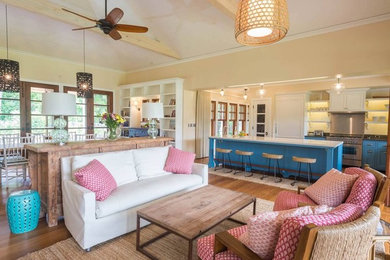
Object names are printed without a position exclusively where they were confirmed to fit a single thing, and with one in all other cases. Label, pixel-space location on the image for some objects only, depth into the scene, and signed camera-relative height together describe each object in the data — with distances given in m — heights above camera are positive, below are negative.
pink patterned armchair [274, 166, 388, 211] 1.97 -0.60
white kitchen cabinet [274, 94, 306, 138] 7.77 +0.26
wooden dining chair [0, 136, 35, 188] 4.05 -0.72
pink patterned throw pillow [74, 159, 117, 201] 2.38 -0.66
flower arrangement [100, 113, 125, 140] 3.49 -0.02
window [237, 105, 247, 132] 9.94 +0.20
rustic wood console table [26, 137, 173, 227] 2.71 -0.62
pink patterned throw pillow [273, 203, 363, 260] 1.07 -0.52
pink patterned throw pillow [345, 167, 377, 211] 2.00 -0.63
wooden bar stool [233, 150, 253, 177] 5.39 -1.02
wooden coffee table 1.89 -0.90
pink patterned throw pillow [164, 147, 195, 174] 3.51 -0.66
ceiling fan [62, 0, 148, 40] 3.27 +1.51
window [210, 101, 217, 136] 8.43 +0.23
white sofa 2.24 -0.86
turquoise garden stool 2.48 -1.05
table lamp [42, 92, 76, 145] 2.85 +0.16
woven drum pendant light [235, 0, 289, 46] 1.64 +0.82
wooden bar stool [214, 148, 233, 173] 5.88 -1.04
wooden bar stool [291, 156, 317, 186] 4.34 -0.90
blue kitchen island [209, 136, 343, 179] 4.55 -0.65
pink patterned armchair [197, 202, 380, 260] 0.98 -0.54
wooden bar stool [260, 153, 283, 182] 4.75 -0.99
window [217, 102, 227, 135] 8.81 +0.17
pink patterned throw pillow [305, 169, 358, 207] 2.25 -0.70
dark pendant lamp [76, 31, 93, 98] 4.81 +0.79
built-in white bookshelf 6.77 +0.73
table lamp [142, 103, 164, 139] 4.15 +0.18
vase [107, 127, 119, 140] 3.55 -0.20
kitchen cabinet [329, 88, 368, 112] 6.57 +0.72
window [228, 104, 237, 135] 9.48 +0.14
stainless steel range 6.32 -0.31
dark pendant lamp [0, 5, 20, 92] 4.05 +0.83
